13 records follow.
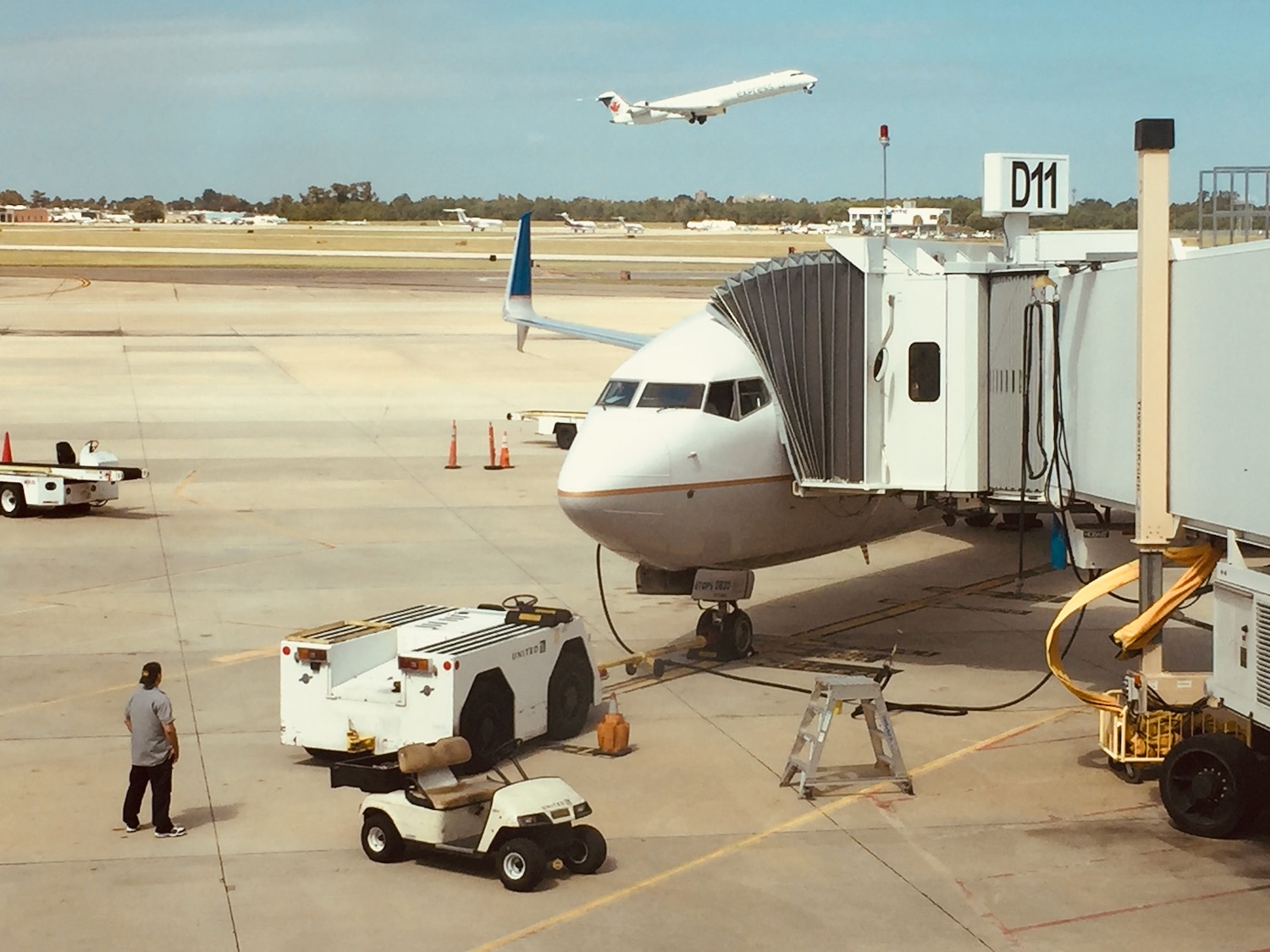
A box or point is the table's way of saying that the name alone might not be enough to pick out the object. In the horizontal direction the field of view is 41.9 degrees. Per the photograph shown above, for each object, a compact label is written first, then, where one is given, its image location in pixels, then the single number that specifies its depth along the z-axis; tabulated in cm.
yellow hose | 1756
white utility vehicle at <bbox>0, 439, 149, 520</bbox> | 3462
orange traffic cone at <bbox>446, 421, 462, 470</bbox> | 4272
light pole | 2420
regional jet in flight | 14875
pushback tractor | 1788
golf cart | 1459
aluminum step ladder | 1734
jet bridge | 1925
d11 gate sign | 2814
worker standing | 1590
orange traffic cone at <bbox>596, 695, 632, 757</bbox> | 1878
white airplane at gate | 2188
